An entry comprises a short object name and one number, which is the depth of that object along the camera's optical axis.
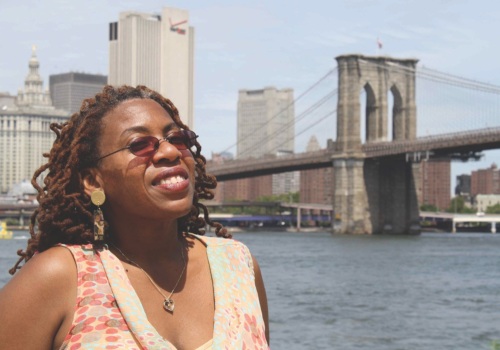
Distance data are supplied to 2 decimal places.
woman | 2.14
